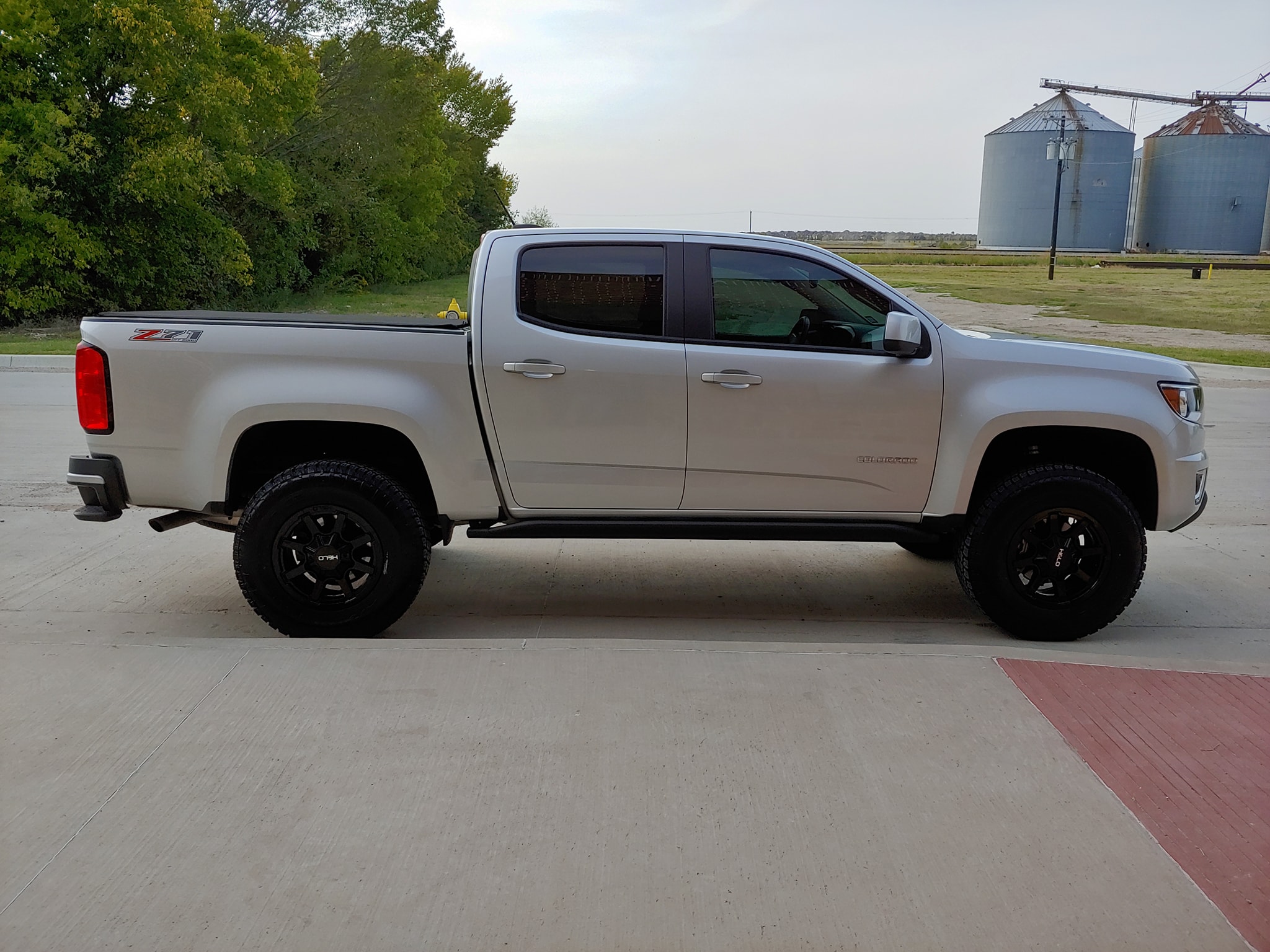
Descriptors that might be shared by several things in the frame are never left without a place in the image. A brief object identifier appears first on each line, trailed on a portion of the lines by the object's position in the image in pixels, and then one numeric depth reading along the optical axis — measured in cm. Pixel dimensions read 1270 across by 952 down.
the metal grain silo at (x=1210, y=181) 8869
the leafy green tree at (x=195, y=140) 2152
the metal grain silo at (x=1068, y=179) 9400
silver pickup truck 512
